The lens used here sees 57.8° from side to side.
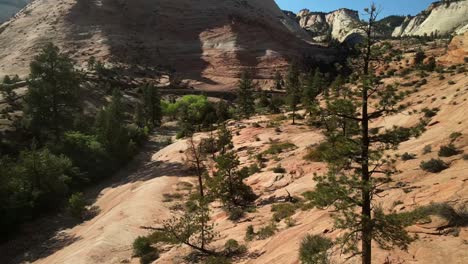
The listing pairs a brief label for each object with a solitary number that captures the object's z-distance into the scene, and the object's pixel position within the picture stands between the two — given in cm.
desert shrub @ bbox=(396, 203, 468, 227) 1719
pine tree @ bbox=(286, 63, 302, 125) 6018
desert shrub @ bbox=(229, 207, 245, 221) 3048
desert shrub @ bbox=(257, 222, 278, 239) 2486
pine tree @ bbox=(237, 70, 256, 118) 7788
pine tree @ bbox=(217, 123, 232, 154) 4528
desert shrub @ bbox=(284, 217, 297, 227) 2458
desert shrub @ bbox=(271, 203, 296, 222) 2711
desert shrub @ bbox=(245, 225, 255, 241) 2568
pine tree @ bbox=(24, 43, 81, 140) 5609
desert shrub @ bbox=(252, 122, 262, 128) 6065
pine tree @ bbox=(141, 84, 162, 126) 8556
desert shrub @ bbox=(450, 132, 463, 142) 2750
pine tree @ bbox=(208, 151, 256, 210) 3353
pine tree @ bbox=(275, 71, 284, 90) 12266
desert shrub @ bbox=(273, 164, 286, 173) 3719
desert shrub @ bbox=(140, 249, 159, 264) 2641
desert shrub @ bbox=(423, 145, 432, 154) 2774
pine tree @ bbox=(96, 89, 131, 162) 5788
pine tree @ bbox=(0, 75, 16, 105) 7018
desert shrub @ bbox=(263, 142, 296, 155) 4431
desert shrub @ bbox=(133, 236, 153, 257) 2758
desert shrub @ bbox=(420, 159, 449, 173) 2394
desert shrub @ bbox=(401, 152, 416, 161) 2797
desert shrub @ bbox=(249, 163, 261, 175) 3992
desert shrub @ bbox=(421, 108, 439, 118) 3650
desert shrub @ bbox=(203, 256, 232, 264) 2322
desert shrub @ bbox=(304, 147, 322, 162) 3680
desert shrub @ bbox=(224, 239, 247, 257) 2449
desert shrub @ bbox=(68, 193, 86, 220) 3978
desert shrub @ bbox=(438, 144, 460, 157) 2541
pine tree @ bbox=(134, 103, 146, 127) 8123
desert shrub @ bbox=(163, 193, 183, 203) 3951
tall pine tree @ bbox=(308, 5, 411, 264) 1420
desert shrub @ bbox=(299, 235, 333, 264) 1741
